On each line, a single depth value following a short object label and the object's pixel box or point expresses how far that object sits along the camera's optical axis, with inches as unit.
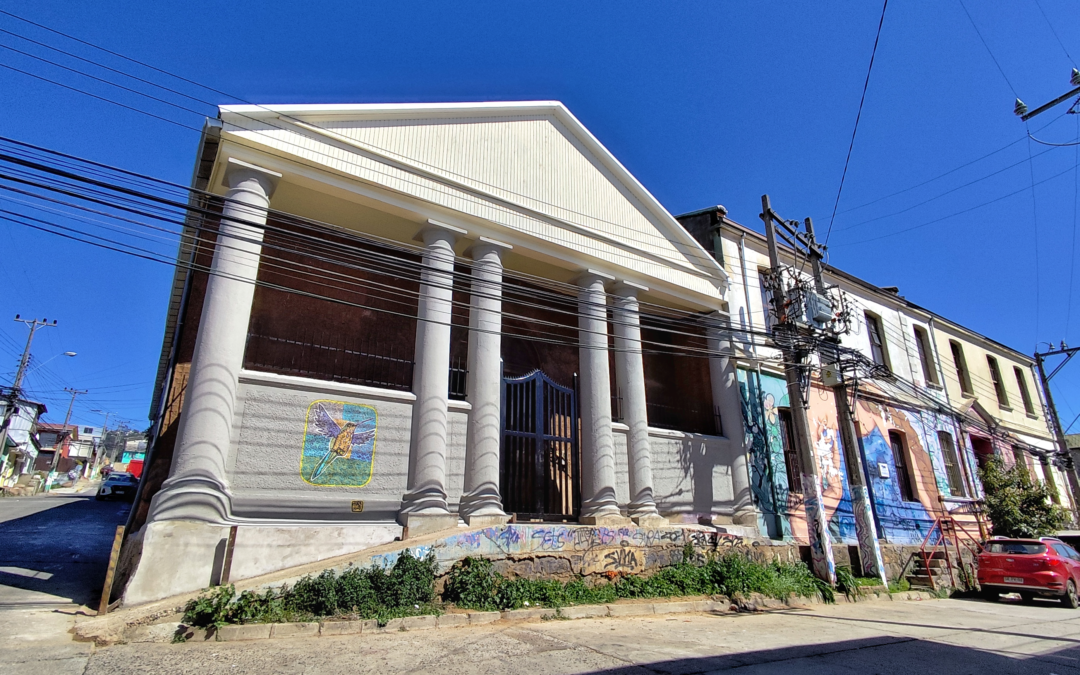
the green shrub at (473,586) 310.0
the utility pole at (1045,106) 336.1
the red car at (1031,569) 480.4
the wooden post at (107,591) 249.9
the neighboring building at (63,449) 1972.2
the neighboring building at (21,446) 1476.4
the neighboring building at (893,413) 597.0
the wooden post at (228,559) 288.5
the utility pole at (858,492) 500.4
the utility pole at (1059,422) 907.5
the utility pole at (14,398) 1218.6
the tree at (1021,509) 689.0
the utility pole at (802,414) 469.4
